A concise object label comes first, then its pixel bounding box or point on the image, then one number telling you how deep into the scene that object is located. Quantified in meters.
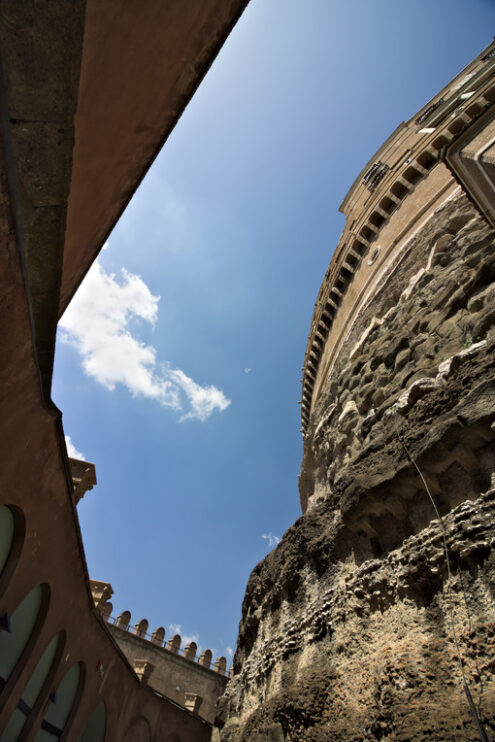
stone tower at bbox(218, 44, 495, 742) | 3.66
